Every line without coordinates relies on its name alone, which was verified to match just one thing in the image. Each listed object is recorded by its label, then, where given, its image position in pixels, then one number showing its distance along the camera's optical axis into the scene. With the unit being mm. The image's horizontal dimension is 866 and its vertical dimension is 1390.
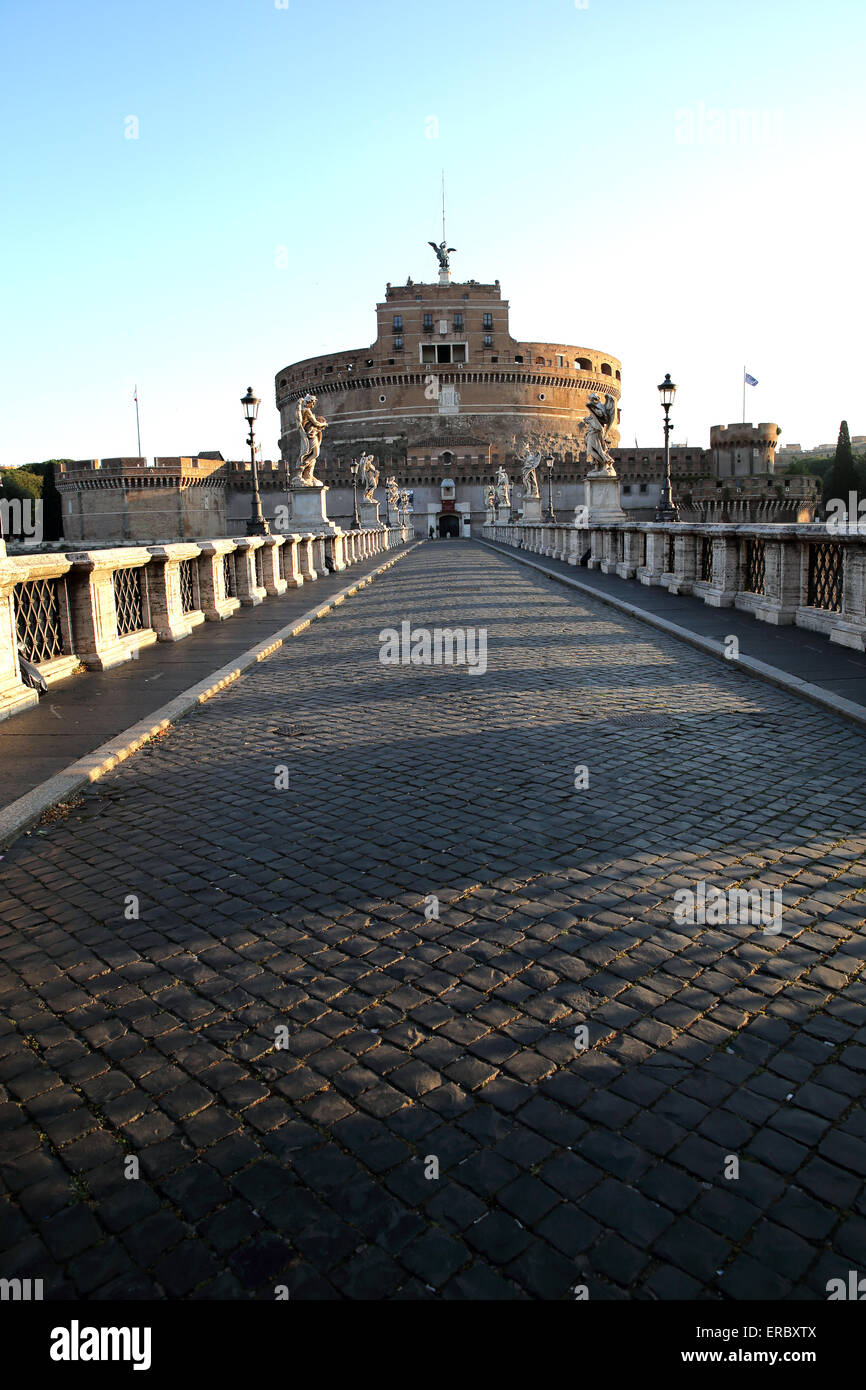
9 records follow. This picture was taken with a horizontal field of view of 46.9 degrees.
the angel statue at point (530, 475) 50197
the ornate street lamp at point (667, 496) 22844
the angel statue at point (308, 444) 26328
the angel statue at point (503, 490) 67456
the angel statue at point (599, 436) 22469
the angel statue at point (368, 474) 59688
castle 76375
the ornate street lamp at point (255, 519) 24484
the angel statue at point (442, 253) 106188
